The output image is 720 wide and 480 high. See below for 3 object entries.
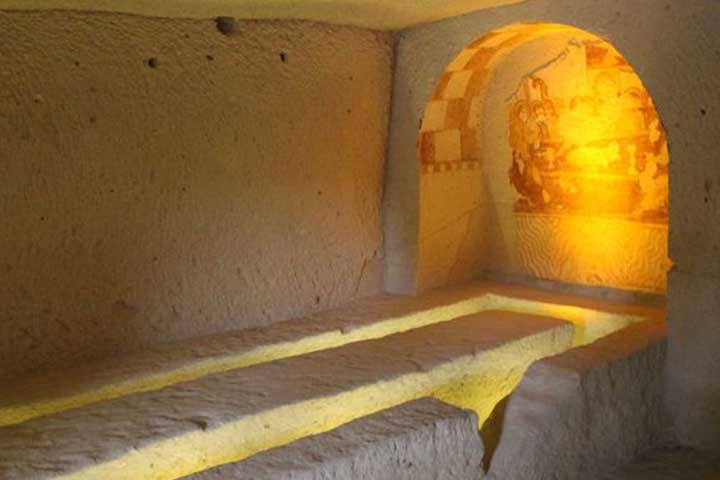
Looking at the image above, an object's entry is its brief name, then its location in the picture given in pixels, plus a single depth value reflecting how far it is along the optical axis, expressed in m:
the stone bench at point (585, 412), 3.02
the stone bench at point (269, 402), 2.44
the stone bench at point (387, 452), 2.26
